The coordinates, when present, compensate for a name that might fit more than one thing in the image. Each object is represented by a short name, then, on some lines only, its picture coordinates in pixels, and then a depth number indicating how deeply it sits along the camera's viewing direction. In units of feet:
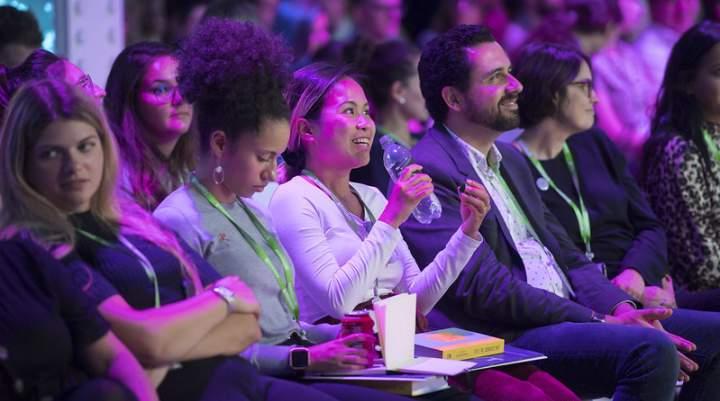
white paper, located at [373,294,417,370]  18.17
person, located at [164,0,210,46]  40.94
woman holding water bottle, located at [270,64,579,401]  19.88
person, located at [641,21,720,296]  28.02
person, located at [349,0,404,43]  43.60
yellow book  19.69
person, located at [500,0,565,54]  47.11
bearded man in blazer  21.59
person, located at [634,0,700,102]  43.47
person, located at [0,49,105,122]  20.12
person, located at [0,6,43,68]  25.72
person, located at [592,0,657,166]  39.52
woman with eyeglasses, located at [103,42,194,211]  22.15
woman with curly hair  18.24
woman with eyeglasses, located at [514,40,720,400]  27.12
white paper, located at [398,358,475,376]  18.15
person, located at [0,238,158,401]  14.32
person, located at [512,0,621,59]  39.45
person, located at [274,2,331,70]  44.09
